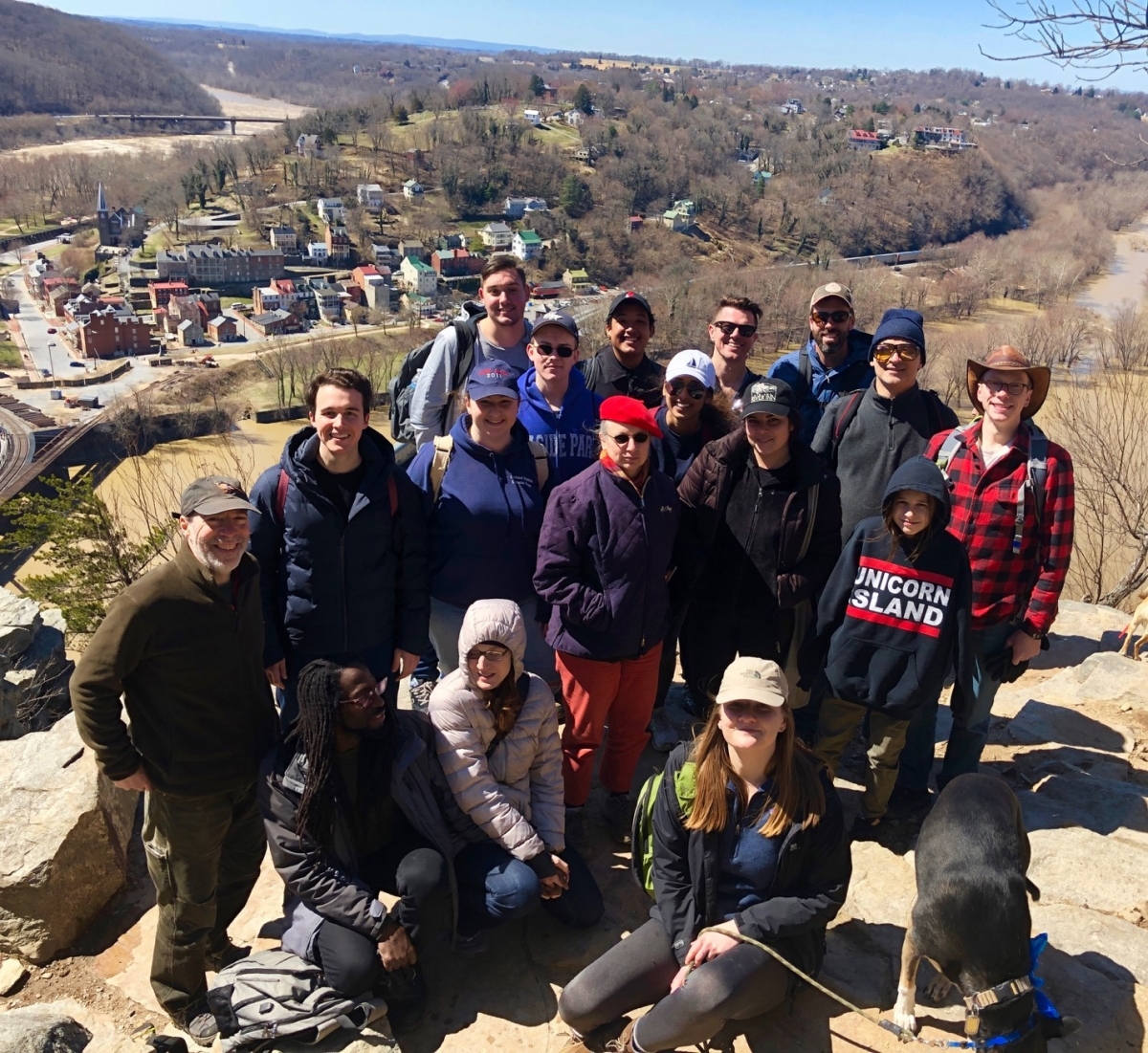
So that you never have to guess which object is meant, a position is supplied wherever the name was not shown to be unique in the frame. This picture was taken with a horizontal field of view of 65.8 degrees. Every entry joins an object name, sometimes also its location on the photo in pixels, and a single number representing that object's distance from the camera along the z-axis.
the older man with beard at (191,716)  2.73
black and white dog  2.43
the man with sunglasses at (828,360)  4.18
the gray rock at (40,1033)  2.78
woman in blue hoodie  3.53
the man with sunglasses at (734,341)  4.09
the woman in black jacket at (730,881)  2.54
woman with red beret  3.22
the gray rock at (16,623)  8.11
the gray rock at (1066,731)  4.71
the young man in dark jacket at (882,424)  3.67
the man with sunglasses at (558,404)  3.76
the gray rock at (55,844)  3.57
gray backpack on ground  2.72
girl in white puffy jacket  2.96
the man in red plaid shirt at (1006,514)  3.36
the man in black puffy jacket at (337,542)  3.22
